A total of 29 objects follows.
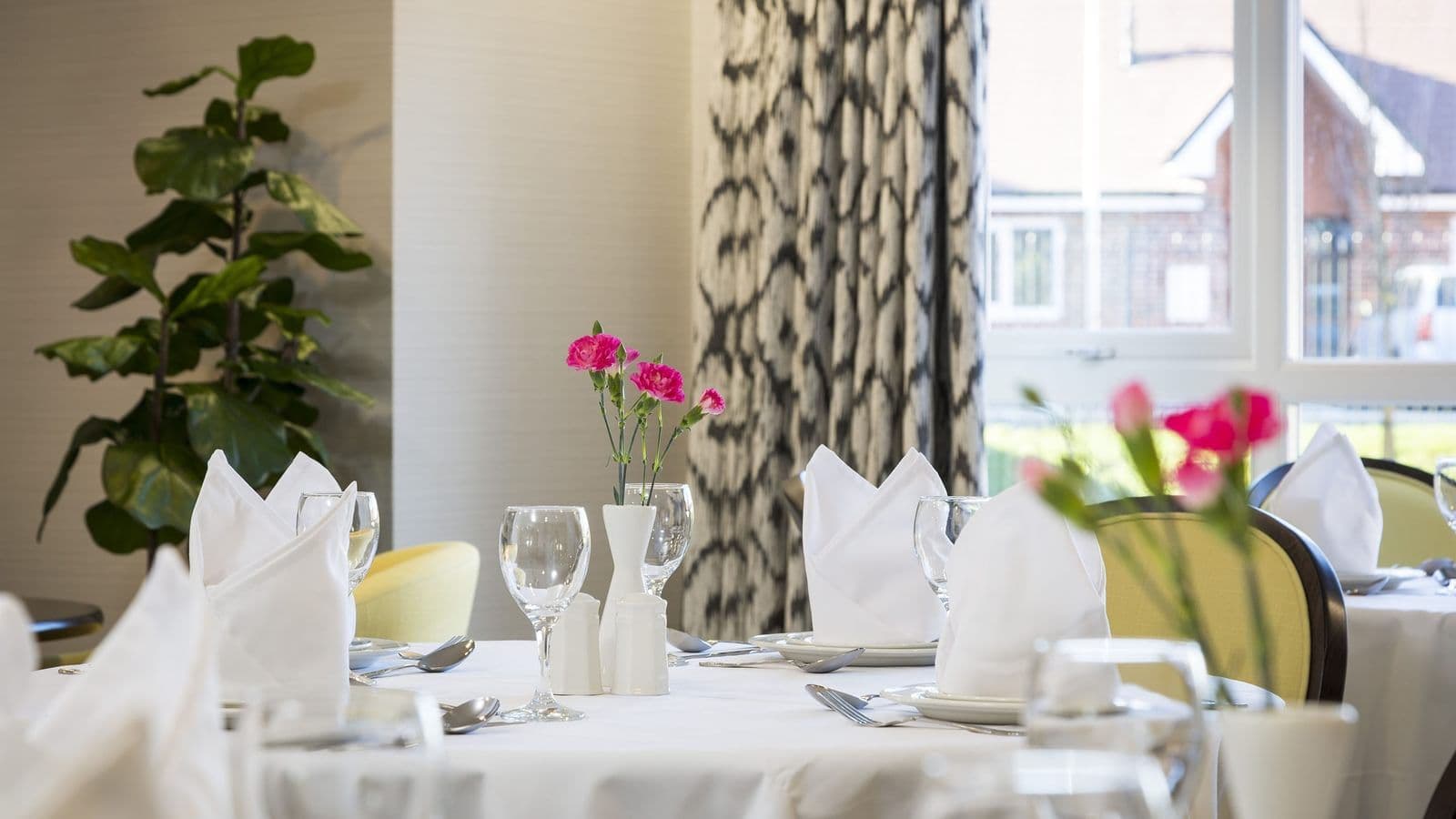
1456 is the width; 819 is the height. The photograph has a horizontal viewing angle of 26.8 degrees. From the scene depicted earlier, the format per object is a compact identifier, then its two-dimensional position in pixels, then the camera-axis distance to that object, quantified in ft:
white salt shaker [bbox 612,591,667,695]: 8.43
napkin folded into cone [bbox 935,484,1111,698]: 7.89
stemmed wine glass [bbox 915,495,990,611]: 8.47
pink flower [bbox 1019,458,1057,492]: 5.48
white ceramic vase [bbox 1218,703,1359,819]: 5.95
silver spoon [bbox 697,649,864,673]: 8.71
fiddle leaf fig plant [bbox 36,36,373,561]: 15.71
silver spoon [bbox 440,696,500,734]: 7.71
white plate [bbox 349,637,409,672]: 8.93
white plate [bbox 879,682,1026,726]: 7.80
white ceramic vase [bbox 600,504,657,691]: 8.83
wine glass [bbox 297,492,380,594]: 8.66
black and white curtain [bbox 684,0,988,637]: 17.55
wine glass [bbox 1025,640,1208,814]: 5.68
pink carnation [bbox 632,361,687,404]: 9.00
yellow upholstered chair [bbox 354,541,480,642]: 11.33
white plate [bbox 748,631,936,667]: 8.92
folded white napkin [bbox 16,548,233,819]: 6.07
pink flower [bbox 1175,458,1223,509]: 5.21
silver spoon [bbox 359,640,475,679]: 8.85
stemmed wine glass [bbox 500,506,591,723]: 7.97
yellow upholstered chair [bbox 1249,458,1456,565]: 13.73
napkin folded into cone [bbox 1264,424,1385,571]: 11.70
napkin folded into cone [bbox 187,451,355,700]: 7.91
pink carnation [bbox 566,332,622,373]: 8.94
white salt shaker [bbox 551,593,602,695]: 8.49
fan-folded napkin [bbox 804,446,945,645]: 9.13
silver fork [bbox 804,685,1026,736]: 7.81
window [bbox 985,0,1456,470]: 17.99
